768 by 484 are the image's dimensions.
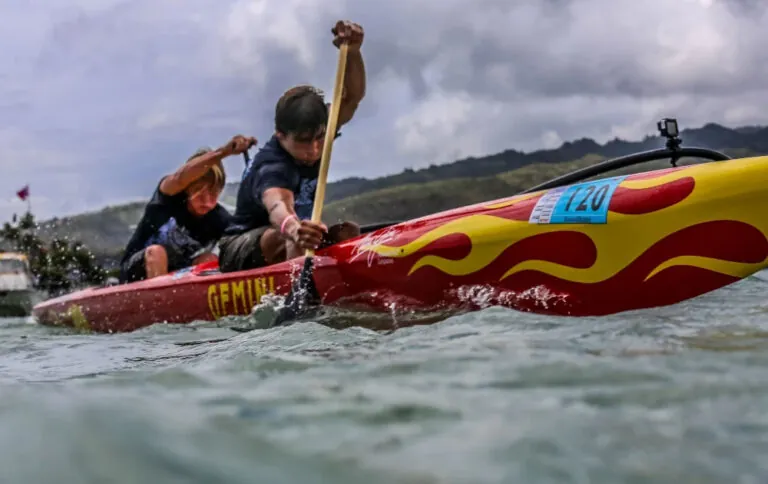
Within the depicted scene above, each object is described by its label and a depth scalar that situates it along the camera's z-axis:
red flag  19.92
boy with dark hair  4.51
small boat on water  13.83
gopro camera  3.64
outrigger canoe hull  2.89
